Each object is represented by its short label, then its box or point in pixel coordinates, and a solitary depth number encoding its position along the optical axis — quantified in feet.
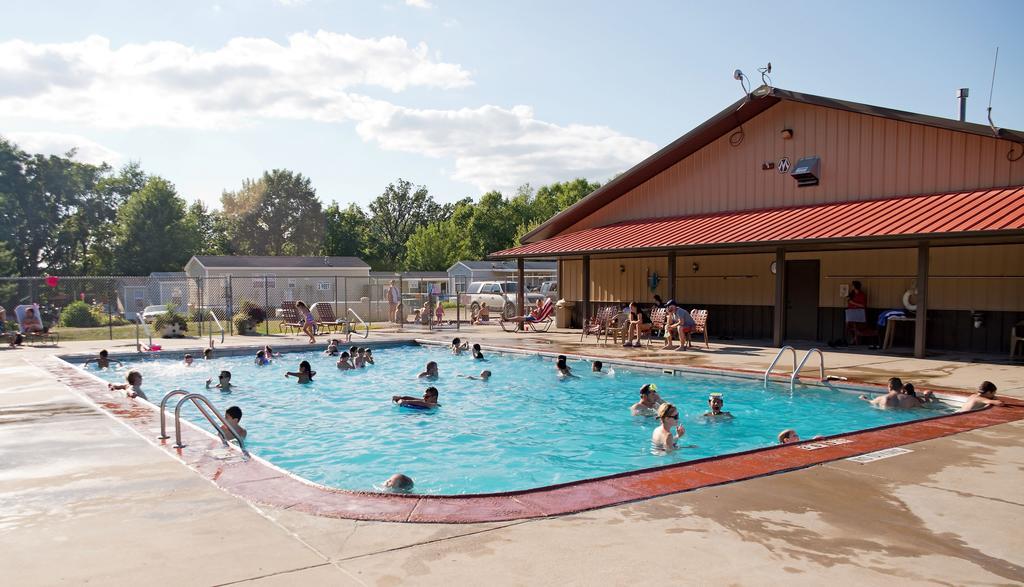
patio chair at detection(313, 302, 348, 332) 81.41
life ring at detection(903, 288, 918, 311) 53.88
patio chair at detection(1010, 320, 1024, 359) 45.36
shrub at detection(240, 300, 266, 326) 79.16
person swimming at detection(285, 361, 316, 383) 47.72
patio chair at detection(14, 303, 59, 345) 66.01
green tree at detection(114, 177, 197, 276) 189.16
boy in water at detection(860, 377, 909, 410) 33.42
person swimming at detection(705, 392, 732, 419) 34.24
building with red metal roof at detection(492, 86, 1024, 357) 48.57
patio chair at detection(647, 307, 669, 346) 63.31
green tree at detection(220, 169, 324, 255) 267.18
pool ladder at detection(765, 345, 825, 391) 37.58
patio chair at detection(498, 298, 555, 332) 76.89
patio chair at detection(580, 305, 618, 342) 64.68
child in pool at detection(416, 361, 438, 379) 48.47
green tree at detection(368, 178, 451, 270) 286.46
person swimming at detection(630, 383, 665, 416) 35.29
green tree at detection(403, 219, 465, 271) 208.23
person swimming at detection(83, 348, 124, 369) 48.12
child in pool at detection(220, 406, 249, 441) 25.89
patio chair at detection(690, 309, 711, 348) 58.01
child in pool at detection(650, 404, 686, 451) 28.96
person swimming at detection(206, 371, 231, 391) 43.60
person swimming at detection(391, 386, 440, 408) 38.63
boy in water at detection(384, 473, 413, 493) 19.88
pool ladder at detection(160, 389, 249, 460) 22.43
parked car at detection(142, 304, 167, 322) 89.96
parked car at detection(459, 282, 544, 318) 119.65
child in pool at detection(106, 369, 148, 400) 35.29
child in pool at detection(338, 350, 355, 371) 52.29
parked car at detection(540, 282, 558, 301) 111.96
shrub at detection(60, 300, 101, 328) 88.94
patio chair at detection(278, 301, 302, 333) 75.55
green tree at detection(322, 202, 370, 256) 251.60
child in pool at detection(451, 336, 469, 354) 59.72
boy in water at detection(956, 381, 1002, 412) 29.43
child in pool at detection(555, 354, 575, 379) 46.50
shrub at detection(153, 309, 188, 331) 71.59
